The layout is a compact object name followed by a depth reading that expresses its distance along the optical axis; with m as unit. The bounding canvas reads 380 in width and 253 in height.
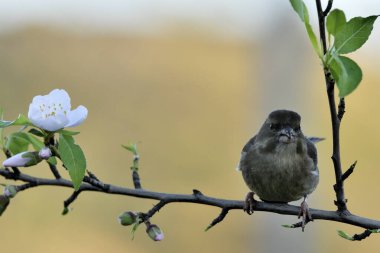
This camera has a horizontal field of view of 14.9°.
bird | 5.56
